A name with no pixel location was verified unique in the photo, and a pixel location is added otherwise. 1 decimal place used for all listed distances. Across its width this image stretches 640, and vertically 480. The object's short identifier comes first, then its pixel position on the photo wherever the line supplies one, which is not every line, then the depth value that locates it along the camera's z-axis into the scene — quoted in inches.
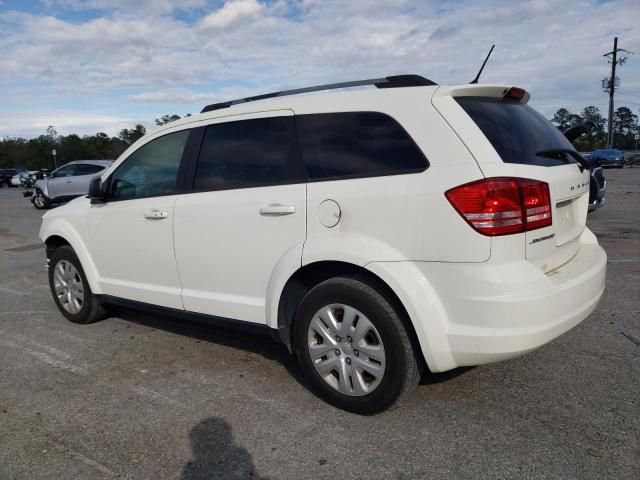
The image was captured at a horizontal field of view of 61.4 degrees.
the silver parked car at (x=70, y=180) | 709.3
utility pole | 1892.1
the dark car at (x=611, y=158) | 1430.7
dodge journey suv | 105.0
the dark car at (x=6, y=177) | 1840.6
